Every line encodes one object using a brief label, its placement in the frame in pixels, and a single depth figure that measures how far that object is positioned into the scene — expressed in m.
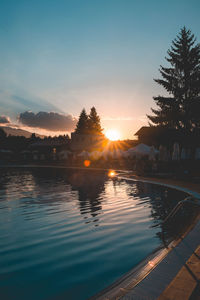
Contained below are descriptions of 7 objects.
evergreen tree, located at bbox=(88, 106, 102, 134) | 79.96
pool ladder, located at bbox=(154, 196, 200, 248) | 6.09
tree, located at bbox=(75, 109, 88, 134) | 80.44
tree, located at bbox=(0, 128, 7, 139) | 87.07
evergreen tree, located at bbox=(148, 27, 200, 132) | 28.67
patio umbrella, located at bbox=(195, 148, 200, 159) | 26.16
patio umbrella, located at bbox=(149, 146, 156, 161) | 25.94
